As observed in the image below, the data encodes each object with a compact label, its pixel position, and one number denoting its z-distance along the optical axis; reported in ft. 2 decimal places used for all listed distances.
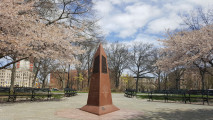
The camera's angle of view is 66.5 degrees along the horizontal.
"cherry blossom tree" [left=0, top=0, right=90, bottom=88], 29.43
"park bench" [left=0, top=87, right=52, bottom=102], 46.16
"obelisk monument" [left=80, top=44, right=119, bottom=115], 23.16
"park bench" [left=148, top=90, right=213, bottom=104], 37.27
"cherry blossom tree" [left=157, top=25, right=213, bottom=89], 36.06
